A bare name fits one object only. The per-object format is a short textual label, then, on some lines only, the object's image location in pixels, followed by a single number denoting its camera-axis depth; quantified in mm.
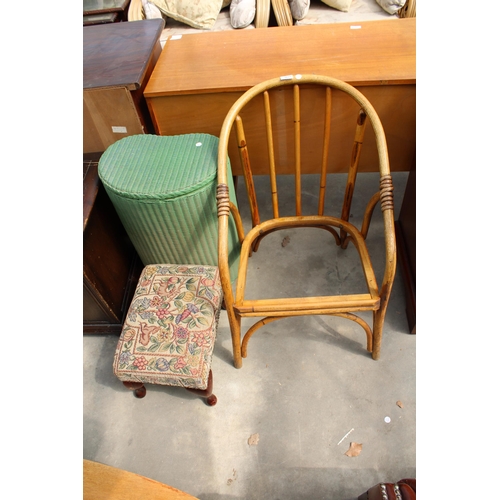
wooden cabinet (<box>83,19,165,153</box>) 1486
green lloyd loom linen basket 1397
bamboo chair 1278
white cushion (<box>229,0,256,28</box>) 2682
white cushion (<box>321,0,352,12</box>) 2695
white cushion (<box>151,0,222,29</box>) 2672
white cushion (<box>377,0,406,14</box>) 2614
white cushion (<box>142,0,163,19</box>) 2669
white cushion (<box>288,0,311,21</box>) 2689
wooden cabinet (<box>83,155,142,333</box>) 1535
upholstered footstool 1369
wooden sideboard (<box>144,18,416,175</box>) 1476
